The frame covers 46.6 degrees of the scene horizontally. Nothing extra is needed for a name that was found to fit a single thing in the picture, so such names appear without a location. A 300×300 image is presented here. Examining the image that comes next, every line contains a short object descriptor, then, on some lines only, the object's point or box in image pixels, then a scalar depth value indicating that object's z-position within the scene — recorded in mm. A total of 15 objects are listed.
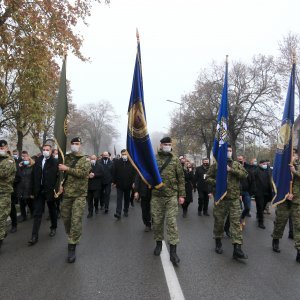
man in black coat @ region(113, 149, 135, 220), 10266
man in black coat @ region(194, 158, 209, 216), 11047
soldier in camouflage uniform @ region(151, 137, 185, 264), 5922
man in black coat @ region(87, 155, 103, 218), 10447
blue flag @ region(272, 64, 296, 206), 6285
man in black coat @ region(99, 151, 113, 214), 11352
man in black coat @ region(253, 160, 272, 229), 9430
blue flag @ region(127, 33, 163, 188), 5789
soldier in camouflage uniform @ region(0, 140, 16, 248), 6129
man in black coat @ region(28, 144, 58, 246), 7017
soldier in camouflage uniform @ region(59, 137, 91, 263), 5639
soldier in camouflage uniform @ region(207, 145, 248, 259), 5871
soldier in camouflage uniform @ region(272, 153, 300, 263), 5977
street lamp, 37156
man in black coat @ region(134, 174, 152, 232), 8109
